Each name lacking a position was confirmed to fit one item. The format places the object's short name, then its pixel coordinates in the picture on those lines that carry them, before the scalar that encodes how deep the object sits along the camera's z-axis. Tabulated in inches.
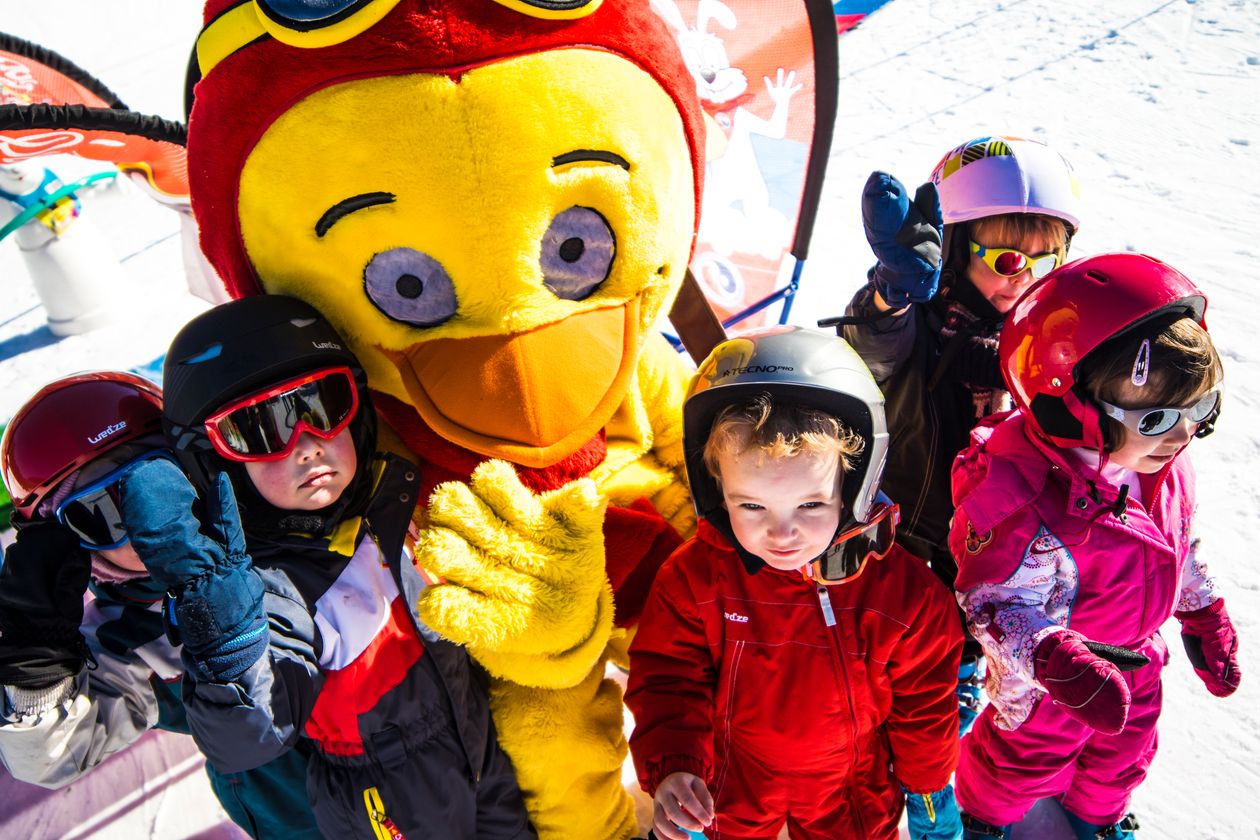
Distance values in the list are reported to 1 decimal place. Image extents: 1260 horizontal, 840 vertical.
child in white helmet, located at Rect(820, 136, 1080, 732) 79.5
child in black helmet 49.3
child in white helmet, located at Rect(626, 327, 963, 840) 56.7
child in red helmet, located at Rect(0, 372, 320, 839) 55.4
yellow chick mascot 53.3
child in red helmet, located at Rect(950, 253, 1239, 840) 59.9
